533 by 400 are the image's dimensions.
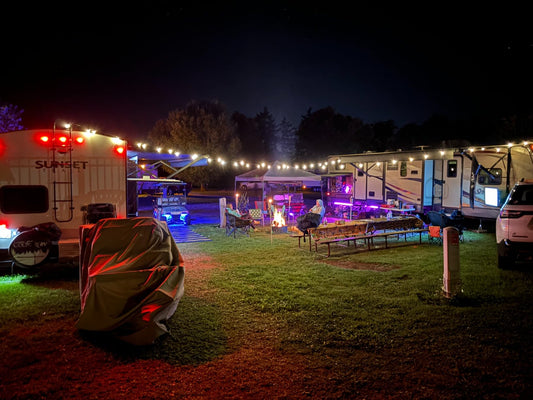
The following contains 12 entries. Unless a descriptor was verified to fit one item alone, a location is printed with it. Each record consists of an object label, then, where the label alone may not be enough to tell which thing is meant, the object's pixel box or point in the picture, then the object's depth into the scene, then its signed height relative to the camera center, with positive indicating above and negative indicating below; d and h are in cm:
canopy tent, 1337 +41
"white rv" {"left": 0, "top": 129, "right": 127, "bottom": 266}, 666 -3
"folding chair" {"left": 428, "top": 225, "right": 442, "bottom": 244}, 1002 -130
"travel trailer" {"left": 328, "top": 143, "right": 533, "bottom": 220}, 1242 +39
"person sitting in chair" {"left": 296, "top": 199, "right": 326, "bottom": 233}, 1030 -101
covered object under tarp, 409 -111
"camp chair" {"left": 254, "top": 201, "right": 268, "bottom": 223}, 1477 -88
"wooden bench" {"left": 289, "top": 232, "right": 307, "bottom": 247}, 985 -133
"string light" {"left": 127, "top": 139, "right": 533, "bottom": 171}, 1159 +115
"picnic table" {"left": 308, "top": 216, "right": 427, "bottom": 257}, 894 -113
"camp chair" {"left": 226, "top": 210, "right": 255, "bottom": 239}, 1175 -121
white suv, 669 -77
